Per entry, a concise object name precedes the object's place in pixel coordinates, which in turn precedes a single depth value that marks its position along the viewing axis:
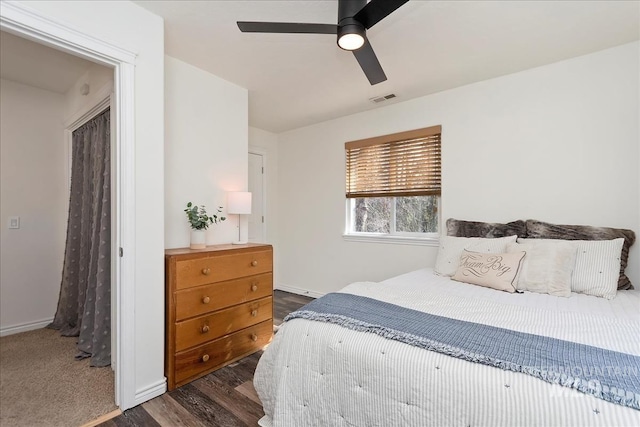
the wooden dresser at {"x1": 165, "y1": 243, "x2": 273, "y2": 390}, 2.09
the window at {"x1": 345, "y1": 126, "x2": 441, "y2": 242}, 3.37
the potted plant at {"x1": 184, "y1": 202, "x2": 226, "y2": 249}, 2.47
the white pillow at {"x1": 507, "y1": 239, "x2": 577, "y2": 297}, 2.09
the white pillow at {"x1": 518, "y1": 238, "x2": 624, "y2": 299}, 2.03
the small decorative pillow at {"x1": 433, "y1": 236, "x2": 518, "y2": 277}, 2.51
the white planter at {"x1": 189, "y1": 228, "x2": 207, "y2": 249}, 2.47
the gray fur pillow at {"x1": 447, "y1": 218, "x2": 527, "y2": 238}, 2.67
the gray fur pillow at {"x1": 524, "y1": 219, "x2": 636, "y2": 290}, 2.23
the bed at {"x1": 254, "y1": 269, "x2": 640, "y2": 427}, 0.92
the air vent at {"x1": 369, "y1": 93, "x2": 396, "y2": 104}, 3.31
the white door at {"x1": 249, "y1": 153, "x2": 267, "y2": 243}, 4.45
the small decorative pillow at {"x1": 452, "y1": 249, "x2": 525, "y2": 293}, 2.15
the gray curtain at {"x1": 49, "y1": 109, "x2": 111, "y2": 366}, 2.35
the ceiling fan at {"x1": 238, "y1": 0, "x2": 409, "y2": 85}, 1.49
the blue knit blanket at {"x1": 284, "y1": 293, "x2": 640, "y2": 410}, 0.91
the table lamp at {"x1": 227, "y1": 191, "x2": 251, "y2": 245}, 2.79
